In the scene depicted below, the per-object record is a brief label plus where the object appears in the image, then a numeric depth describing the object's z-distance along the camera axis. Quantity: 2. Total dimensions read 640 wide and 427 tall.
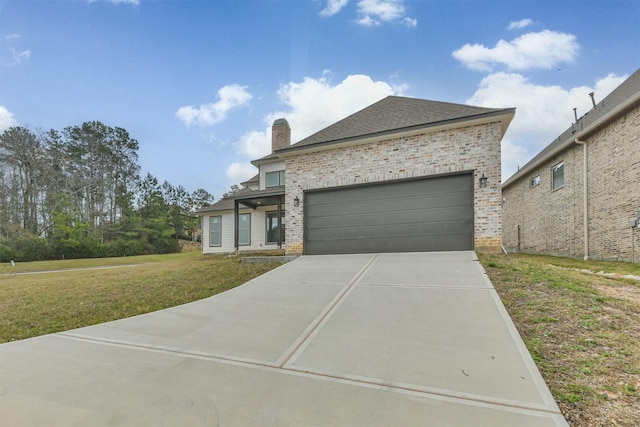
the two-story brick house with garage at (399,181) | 7.50
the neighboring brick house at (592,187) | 8.26
